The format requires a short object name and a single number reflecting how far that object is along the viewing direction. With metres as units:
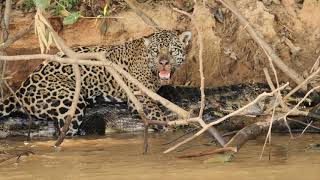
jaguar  16.58
